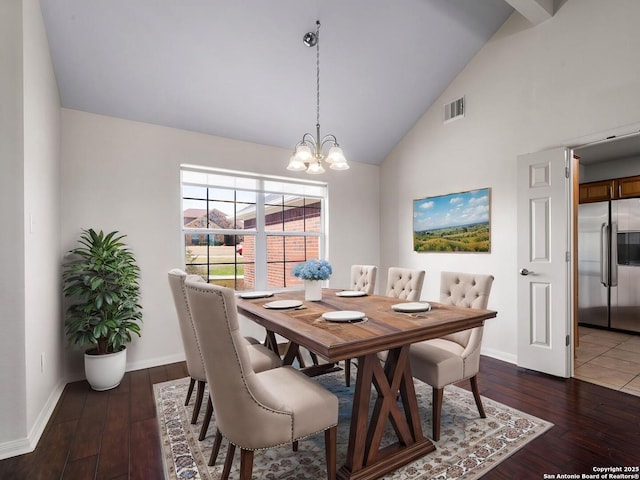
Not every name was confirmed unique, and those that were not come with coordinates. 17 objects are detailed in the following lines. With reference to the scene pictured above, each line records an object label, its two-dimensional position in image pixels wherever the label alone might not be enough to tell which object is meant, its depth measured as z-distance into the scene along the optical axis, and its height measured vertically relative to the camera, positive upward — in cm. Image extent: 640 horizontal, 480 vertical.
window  388 +19
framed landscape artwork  384 +21
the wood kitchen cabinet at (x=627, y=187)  442 +68
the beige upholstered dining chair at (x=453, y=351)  213 -77
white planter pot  286 -110
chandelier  251 +63
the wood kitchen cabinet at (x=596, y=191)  466 +67
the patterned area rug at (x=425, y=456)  181 -125
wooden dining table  162 -61
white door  310 -22
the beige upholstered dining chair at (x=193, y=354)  211 -74
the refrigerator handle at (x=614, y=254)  458 -21
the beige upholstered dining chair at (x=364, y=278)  348 -40
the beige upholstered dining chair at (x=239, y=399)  141 -70
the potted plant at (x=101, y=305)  284 -55
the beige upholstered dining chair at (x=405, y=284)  302 -41
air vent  404 +158
